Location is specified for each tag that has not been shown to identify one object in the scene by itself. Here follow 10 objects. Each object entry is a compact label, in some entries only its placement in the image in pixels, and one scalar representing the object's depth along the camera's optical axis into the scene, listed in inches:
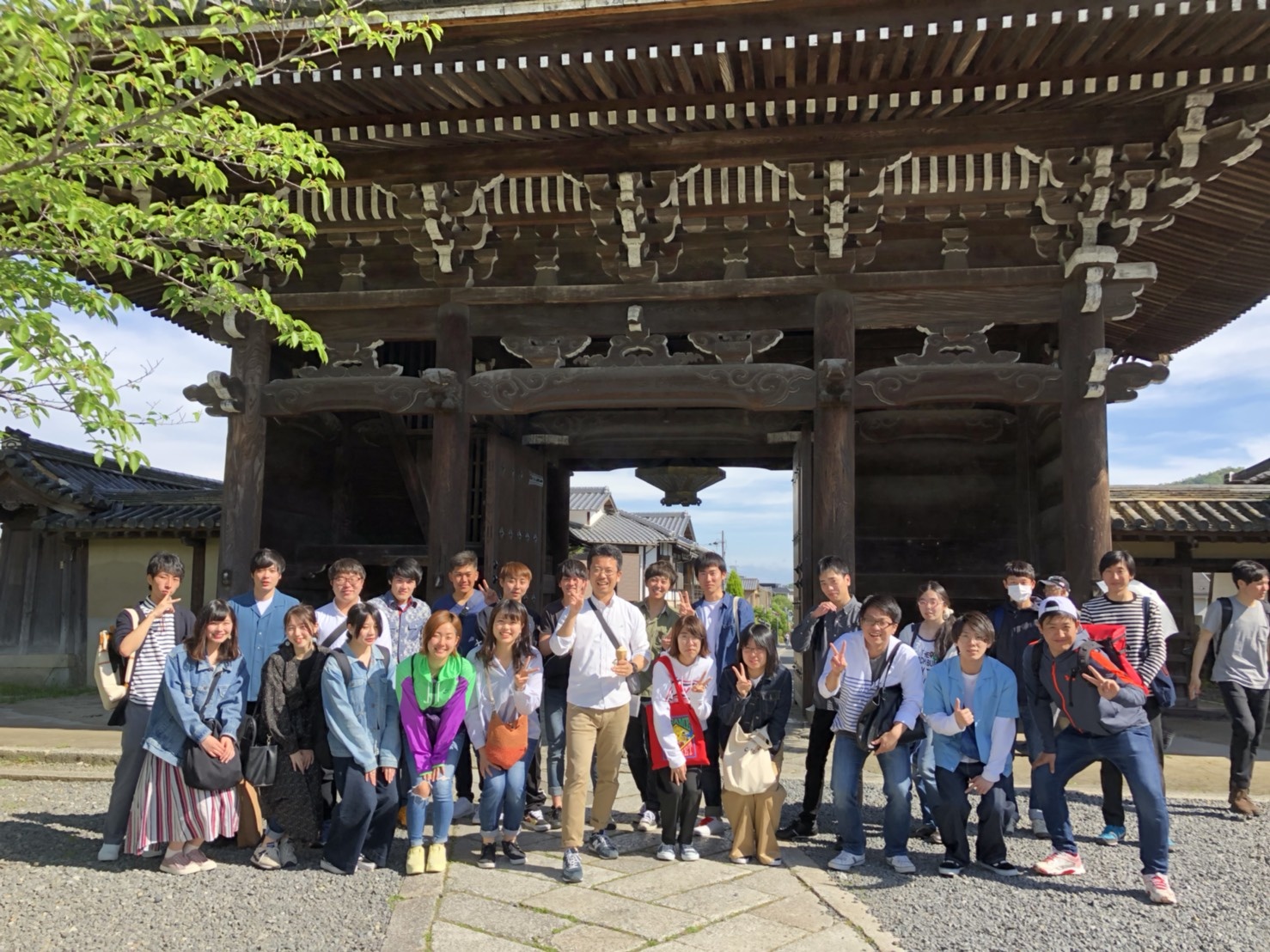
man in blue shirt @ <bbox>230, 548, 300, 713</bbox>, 205.2
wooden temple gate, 239.6
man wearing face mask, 210.2
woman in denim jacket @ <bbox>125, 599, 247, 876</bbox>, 179.3
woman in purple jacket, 179.2
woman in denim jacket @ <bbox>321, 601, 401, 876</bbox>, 176.9
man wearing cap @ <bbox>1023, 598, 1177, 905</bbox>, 165.9
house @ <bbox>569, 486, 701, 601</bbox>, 1325.0
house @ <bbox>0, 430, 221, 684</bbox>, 466.3
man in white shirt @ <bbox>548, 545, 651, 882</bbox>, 182.2
